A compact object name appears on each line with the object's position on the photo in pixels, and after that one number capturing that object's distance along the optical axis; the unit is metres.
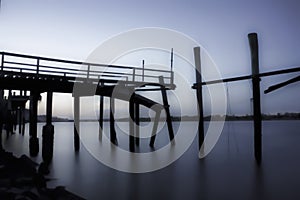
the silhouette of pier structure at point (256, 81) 6.65
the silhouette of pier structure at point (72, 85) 7.52
